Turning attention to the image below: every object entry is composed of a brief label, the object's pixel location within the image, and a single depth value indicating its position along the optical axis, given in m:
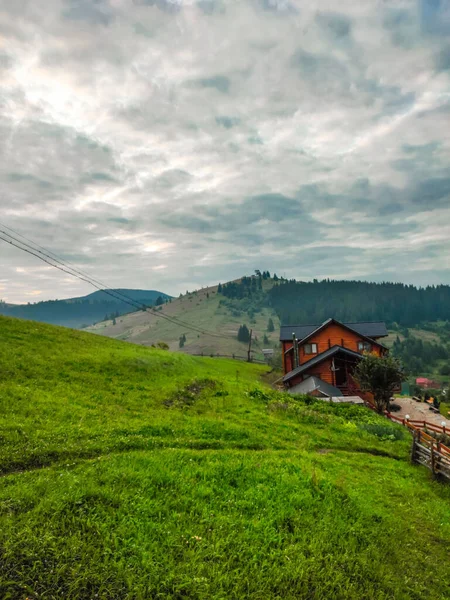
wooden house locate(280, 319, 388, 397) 50.28
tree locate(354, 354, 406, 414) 35.22
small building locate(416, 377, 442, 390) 161.90
